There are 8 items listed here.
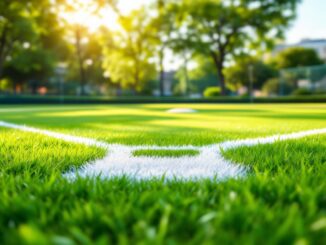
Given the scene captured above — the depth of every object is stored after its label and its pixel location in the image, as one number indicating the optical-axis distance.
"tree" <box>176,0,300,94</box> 34.00
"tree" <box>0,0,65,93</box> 31.44
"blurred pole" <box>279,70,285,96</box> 36.14
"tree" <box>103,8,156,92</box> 39.69
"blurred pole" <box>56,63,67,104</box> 27.66
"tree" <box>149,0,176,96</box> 37.75
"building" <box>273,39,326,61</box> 97.31
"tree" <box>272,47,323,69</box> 66.62
